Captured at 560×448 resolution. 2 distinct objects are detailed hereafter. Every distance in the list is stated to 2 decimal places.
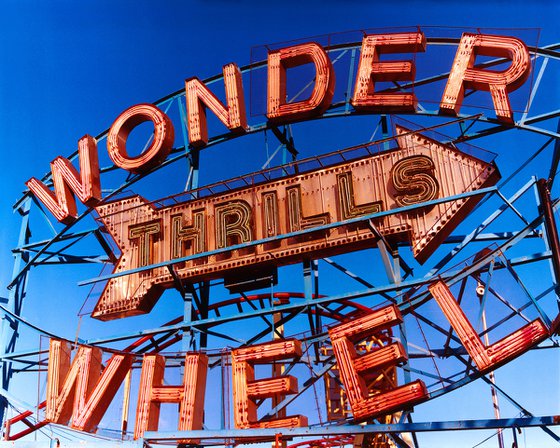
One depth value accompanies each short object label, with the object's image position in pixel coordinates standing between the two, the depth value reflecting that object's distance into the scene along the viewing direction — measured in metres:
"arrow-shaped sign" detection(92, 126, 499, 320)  17.62
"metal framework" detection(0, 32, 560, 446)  15.04
